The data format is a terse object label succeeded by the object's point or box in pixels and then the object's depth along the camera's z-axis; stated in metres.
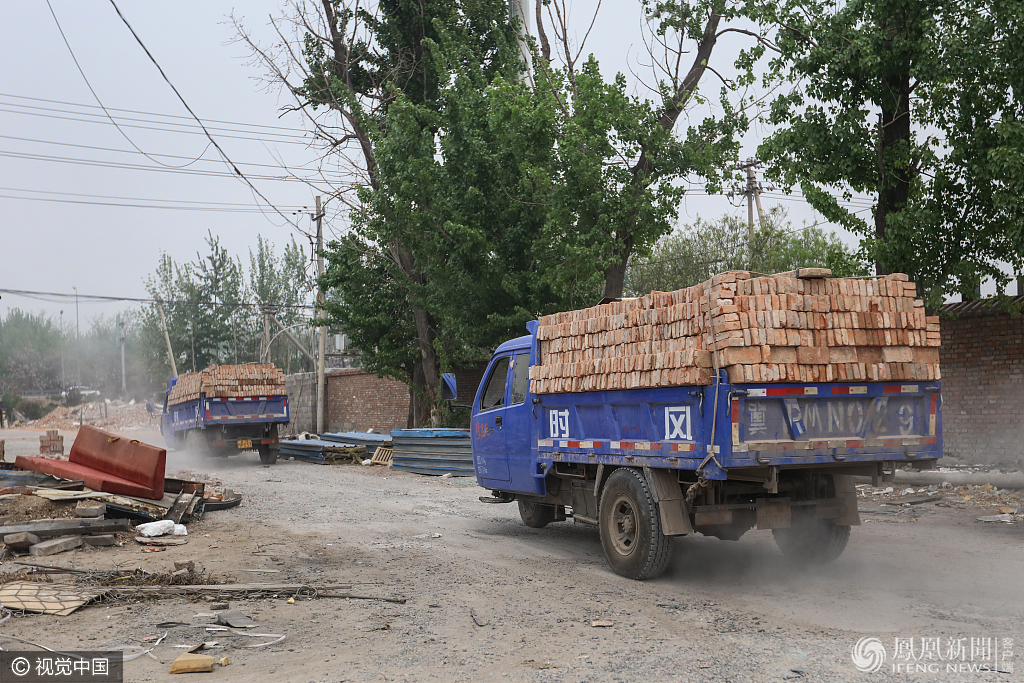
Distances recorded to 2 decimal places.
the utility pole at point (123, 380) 69.45
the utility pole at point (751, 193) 30.99
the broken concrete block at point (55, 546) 8.29
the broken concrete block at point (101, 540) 8.87
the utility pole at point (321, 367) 29.58
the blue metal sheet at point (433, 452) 18.12
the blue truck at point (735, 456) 6.38
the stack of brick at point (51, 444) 22.12
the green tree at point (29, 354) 74.81
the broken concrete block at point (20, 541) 8.26
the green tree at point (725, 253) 30.84
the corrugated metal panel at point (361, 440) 21.86
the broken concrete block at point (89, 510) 9.23
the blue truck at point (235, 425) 21.14
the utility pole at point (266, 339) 39.81
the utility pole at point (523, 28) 18.39
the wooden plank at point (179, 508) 10.45
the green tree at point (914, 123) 10.45
